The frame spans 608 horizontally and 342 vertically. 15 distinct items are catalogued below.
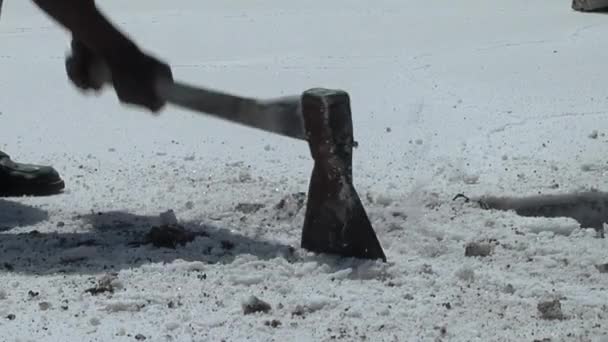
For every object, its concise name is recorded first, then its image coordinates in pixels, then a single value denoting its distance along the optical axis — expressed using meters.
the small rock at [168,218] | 6.78
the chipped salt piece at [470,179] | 7.52
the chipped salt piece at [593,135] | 8.42
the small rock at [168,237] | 6.30
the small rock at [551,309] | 5.11
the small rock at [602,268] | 5.86
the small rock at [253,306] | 5.21
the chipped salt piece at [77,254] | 6.17
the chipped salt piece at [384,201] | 7.02
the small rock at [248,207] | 6.93
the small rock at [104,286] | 5.53
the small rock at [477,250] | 6.08
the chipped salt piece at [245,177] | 7.61
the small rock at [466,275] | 5.66
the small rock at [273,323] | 5.07
